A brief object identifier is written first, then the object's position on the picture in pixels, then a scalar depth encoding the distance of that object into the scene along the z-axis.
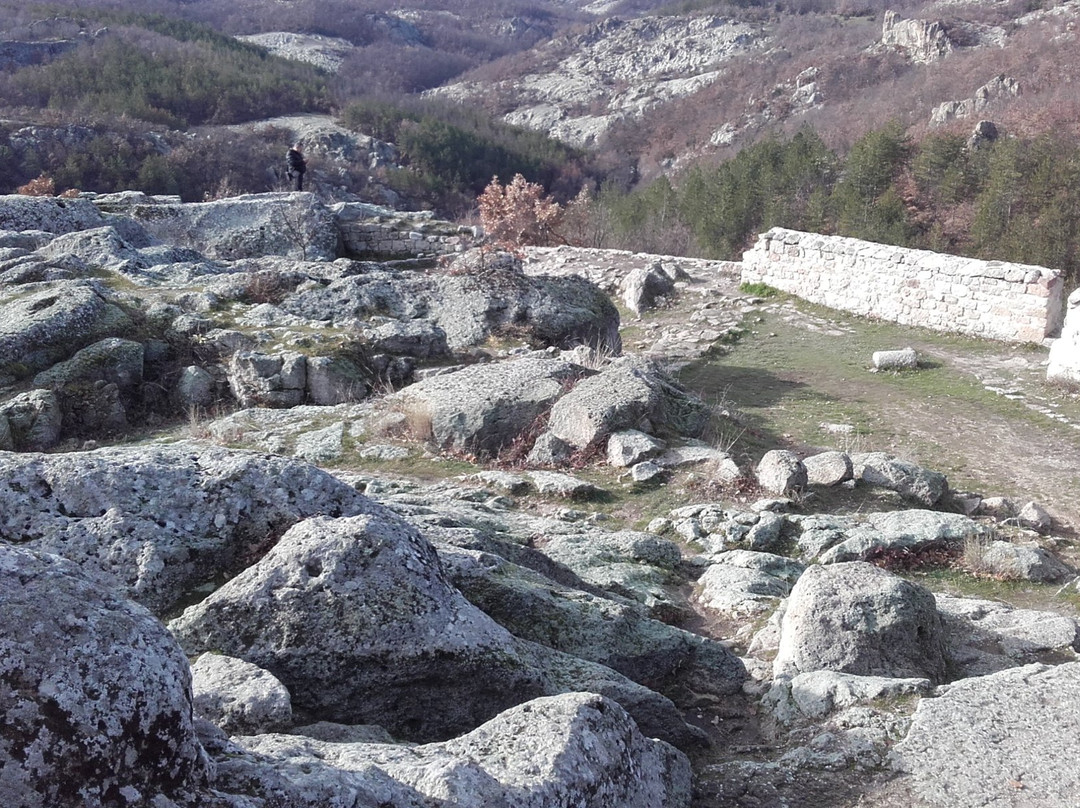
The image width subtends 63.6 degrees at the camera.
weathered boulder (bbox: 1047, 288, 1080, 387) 11.45
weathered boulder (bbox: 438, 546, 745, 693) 3.52
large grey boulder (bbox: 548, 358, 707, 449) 7.53
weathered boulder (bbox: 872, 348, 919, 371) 12.62
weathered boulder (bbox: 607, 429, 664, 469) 7.25
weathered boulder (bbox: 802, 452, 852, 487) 7.18
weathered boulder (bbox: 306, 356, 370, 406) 9.12
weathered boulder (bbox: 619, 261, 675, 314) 16.98
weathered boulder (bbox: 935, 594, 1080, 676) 4.16
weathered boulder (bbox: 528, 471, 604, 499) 6.75
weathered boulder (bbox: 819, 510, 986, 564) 5.88
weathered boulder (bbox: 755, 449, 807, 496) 6.86
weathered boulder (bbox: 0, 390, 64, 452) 7.59
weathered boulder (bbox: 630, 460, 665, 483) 7.03
